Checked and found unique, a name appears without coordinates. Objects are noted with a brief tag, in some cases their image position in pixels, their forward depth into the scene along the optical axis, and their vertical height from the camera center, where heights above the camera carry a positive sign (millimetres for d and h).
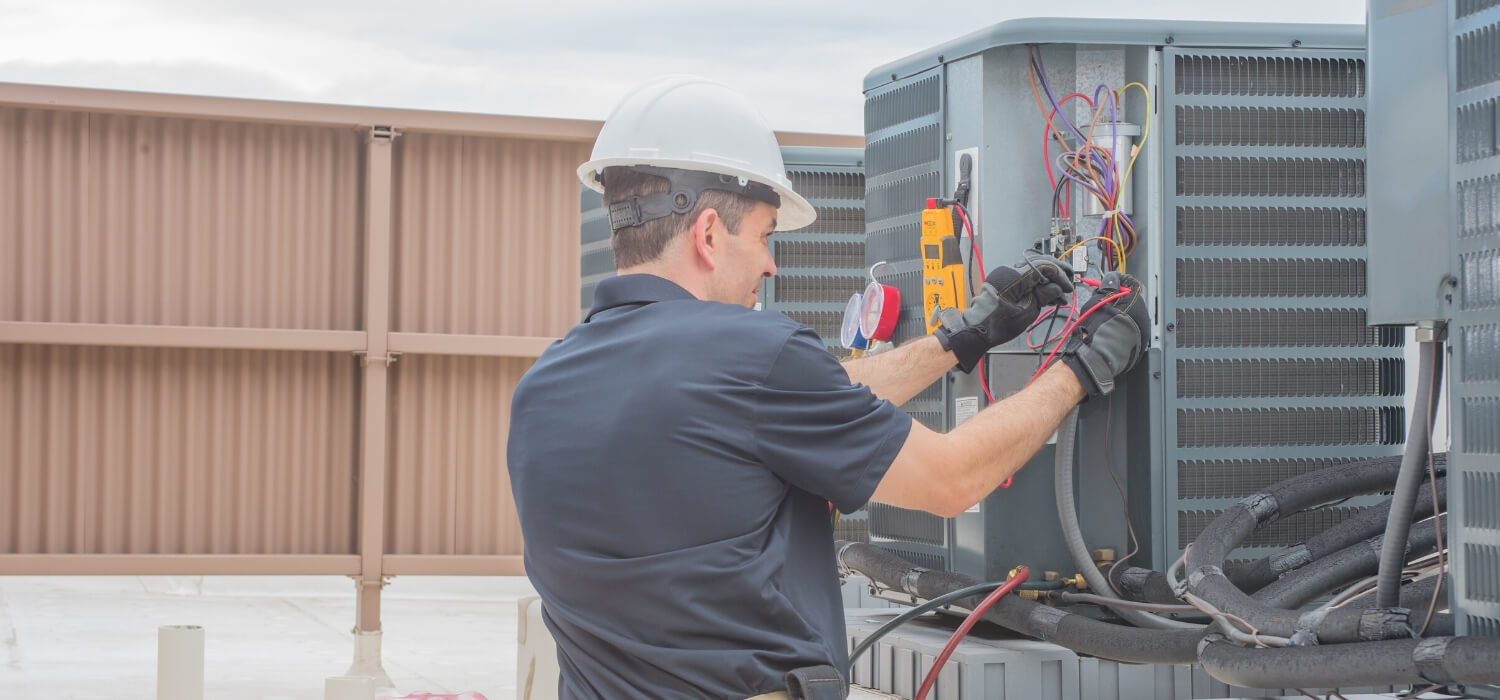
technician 2045 -139
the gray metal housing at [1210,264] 3240 +252
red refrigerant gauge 3549 +148
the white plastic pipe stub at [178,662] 5344 -1130
